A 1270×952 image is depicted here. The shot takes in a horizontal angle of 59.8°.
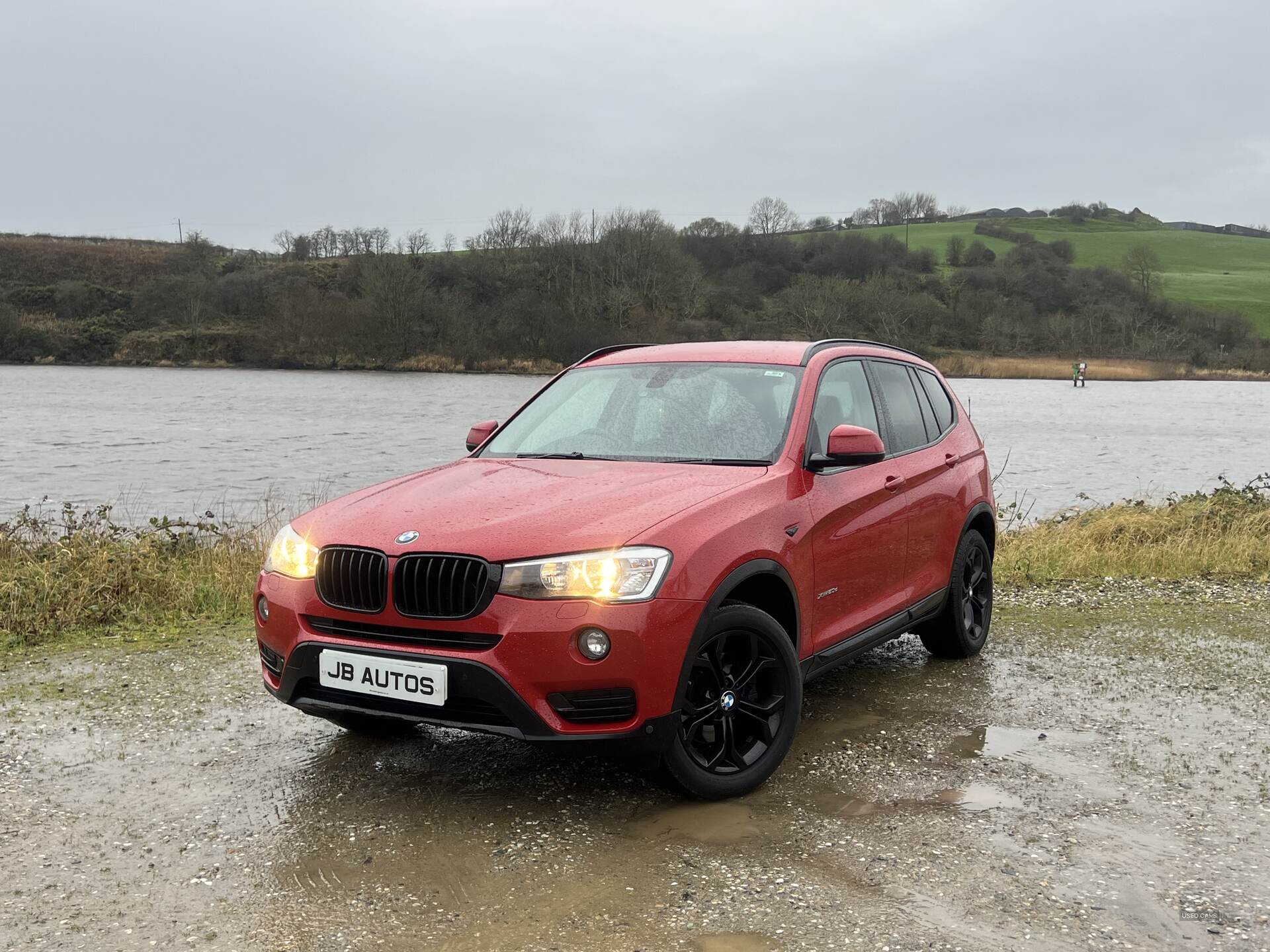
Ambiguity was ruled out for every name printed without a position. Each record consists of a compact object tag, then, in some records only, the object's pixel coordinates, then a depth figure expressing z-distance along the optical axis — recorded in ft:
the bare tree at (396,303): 243.60
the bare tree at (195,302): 271.28
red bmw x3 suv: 12.24
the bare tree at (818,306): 242.58
